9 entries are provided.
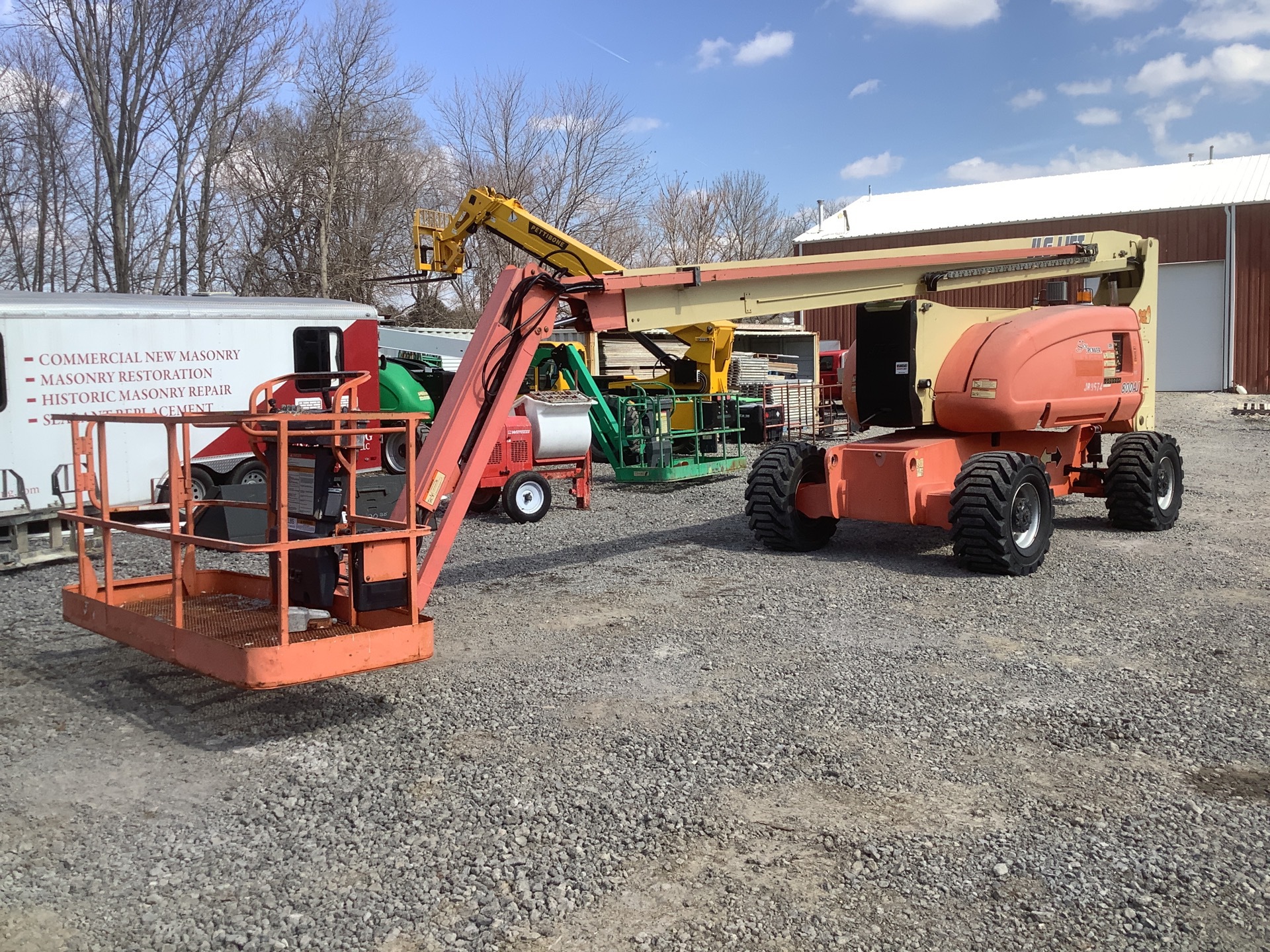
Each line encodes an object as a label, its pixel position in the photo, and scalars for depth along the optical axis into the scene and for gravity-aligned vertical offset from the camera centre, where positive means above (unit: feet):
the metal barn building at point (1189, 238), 95.40 +16.62
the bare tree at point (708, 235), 145.69 +27.45
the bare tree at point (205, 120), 74.49 +22.19
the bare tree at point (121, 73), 70.38 +23.95
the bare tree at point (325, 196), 87.10 +19.34
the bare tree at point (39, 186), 73.97 +17.68
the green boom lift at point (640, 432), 47.26 -0.30
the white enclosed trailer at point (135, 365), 34.76 +2.39
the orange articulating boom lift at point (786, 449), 17.97 -0.64
